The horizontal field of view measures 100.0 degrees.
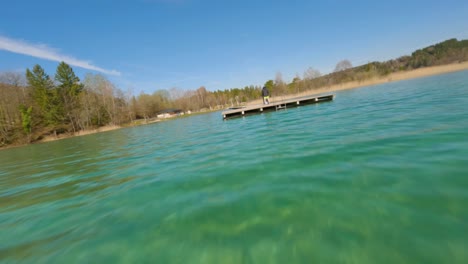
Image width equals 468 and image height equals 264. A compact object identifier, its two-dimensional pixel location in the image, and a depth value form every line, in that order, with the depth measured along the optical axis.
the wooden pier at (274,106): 17.58
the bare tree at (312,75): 54.72
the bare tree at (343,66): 54.47
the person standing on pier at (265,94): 18.31
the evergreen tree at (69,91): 38.66
